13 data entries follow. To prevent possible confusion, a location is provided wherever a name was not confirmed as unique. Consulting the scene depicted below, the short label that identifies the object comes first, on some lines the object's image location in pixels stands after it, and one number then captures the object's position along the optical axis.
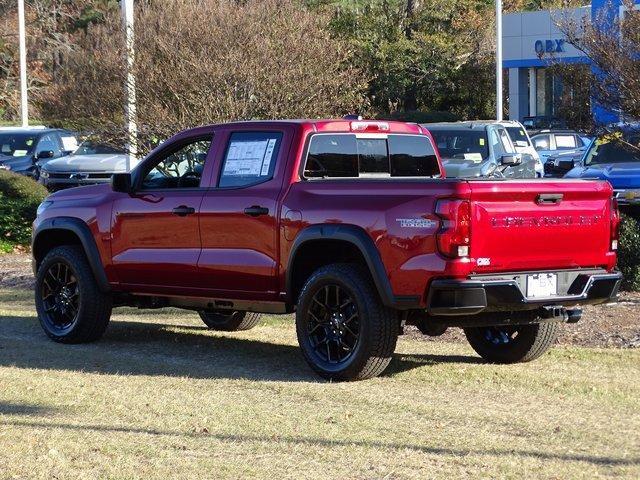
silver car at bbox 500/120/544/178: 24.52
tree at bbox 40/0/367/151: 17.06
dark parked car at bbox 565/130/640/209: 17.78
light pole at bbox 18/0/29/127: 36.53
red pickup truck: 8.72
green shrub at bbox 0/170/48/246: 21.00
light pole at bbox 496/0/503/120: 35.69
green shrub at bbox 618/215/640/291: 14.18
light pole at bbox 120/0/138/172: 18.03
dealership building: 47.34
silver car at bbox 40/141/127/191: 26.81
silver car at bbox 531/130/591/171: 33.22
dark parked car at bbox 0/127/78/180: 30.38
